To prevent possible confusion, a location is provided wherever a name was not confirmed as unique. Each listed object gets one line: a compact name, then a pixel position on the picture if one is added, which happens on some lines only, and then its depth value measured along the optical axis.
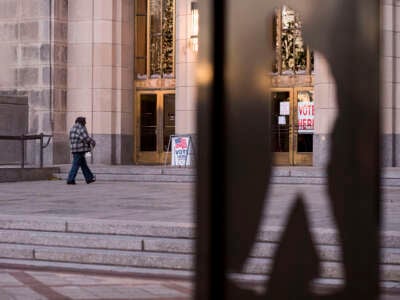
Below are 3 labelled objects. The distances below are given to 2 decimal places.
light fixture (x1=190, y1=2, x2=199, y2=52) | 22.73
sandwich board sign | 21.94
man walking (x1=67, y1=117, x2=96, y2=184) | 18.19
